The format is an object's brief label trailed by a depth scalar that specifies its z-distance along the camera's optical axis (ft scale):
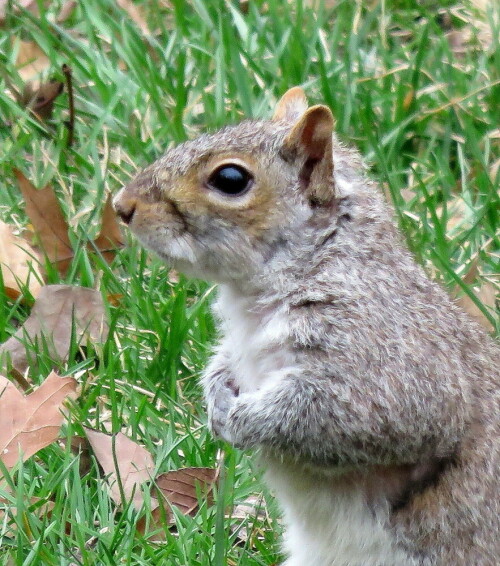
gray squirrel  15.69
